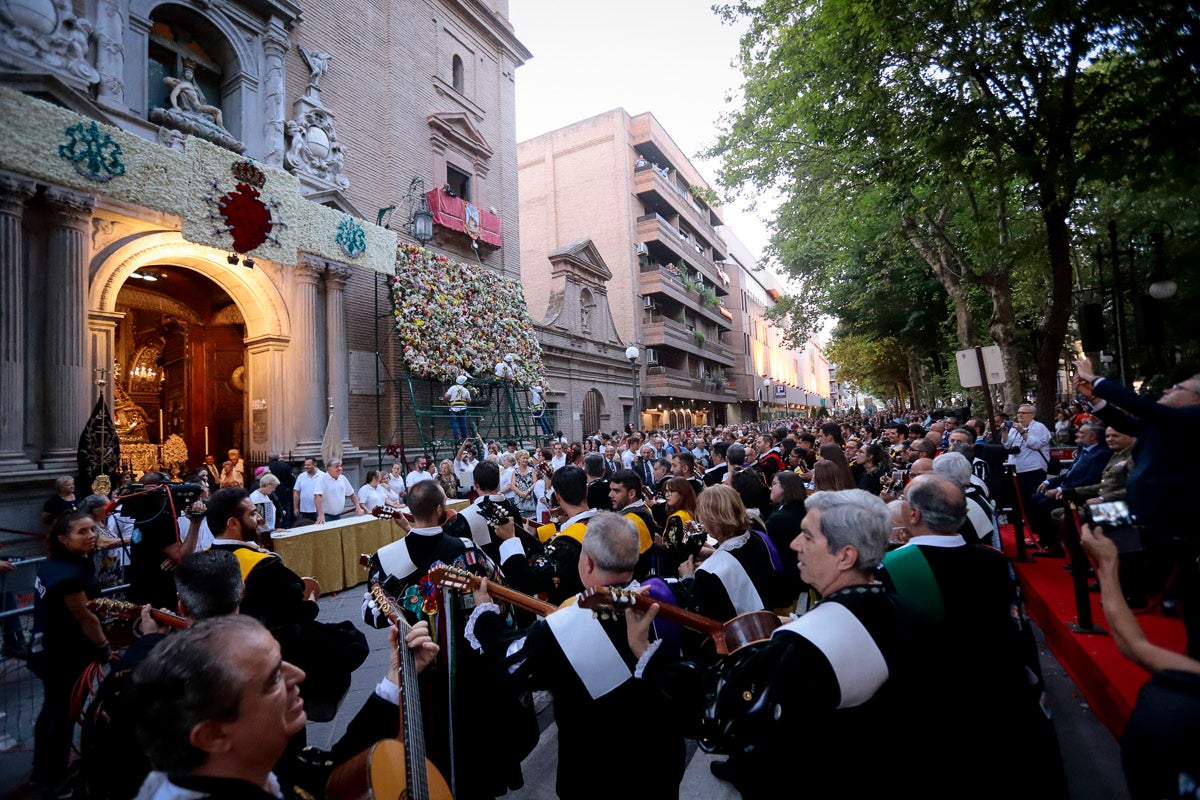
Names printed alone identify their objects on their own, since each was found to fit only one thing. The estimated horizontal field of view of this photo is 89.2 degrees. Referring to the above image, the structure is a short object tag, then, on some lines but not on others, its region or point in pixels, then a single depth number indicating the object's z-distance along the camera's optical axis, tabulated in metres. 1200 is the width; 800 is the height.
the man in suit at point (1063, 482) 6.47
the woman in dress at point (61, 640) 3.72
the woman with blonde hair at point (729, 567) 3.46
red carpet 4.11
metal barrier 4.70
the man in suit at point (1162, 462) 3.47
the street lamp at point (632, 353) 18.75
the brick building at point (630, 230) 34.53
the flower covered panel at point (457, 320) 16.12
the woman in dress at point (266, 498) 8.40
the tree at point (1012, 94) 6.45
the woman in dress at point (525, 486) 12.01
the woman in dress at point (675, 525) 4.99
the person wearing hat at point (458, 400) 15.67
